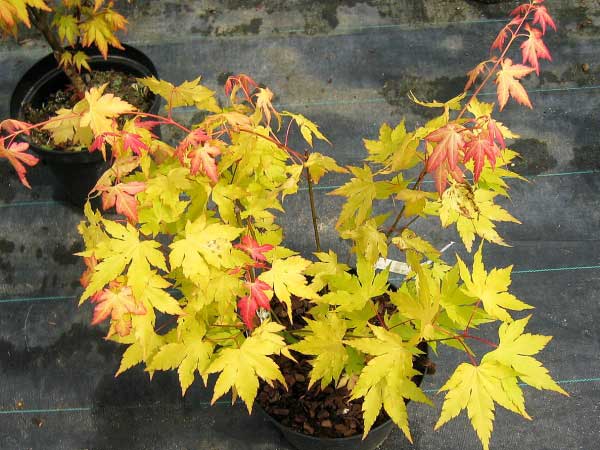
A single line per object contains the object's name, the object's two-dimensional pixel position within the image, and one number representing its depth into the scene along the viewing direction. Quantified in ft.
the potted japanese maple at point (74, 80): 8.22
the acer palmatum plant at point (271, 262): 4.37
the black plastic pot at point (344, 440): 6.16
